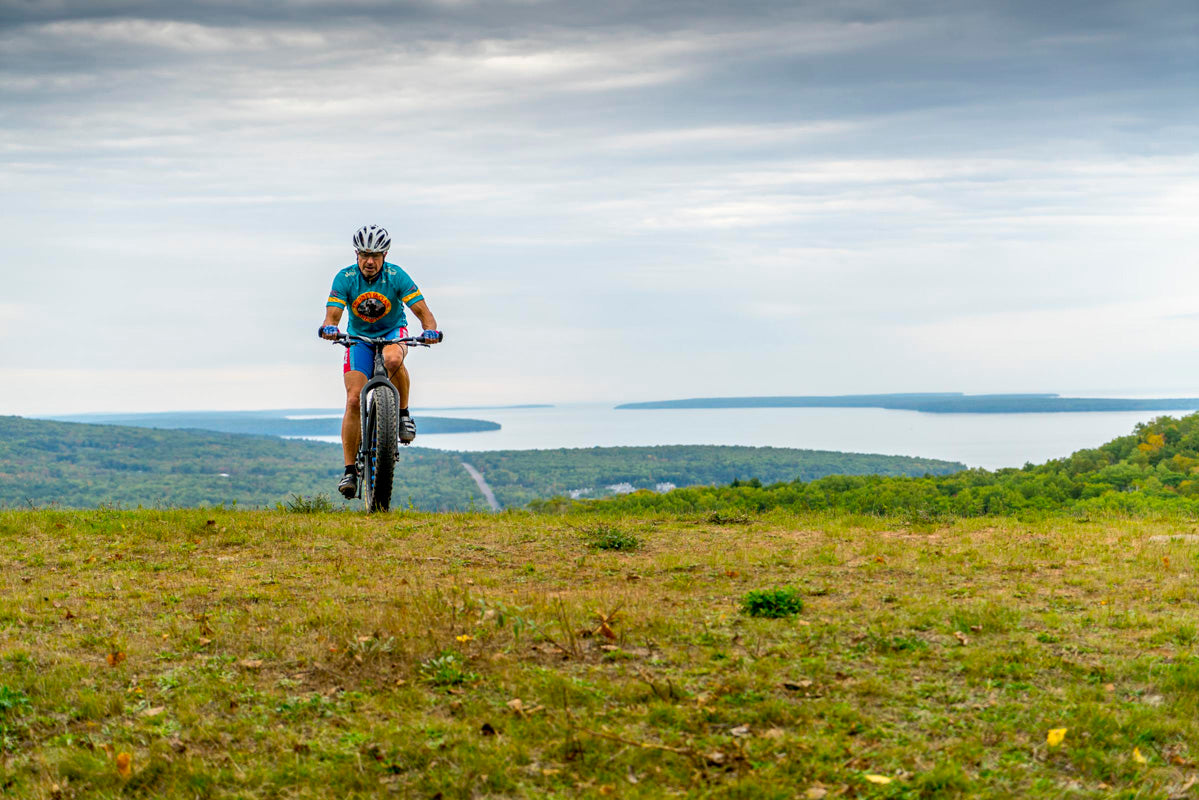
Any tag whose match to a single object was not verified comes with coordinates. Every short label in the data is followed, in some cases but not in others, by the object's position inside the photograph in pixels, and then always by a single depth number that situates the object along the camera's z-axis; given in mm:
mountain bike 12812
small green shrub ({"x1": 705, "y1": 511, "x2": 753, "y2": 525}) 11963
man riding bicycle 12867
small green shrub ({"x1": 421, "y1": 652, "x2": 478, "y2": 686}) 5641
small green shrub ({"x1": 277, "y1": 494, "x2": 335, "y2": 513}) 12735
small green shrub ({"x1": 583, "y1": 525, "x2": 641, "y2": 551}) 10055
